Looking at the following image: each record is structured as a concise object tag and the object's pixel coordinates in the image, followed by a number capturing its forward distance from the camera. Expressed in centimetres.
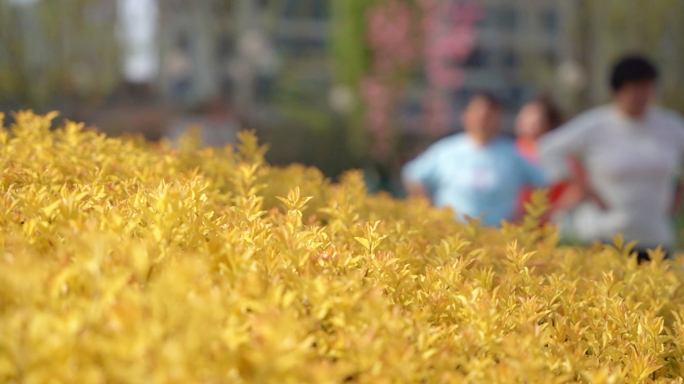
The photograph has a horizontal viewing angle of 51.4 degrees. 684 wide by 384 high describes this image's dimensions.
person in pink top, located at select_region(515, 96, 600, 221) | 636
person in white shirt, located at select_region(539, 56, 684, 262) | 486
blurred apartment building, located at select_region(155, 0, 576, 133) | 1891
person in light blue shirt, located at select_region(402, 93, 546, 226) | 565
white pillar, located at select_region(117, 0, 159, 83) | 1570
